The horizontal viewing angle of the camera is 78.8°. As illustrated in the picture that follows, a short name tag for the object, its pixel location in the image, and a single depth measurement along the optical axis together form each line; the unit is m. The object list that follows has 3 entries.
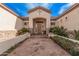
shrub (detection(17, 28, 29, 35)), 4.04
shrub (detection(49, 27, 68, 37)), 4.05
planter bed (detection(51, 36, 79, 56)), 2.18
